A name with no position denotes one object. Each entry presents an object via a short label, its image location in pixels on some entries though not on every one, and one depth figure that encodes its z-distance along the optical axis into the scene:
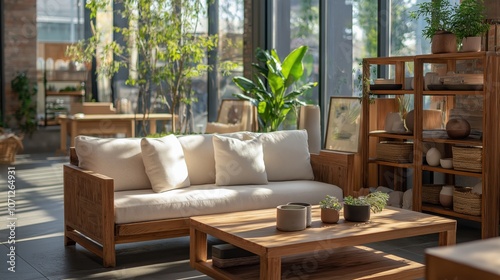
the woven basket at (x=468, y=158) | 5.47
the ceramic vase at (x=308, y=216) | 4.09
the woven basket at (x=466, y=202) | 5.48
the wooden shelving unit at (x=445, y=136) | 5.34
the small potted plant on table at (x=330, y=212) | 4.19
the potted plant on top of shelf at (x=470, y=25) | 5.59
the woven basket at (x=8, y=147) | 10.09
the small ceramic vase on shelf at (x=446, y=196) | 5.80
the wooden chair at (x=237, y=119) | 8.72
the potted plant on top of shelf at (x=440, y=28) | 5.77
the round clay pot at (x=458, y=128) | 5.68
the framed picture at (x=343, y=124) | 7.29
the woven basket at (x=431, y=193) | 5.98
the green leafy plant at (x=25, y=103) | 12.25
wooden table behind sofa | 10.96
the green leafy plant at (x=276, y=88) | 8.30
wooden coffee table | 3.72
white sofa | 4.75
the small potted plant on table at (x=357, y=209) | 4.23
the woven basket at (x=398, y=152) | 6.18
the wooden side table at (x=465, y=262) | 1.44
